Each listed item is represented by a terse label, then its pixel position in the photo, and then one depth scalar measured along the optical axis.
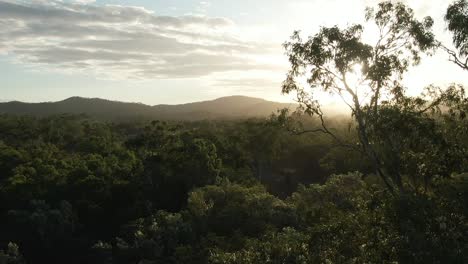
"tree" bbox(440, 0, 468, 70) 18.97
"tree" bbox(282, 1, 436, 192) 20.12
